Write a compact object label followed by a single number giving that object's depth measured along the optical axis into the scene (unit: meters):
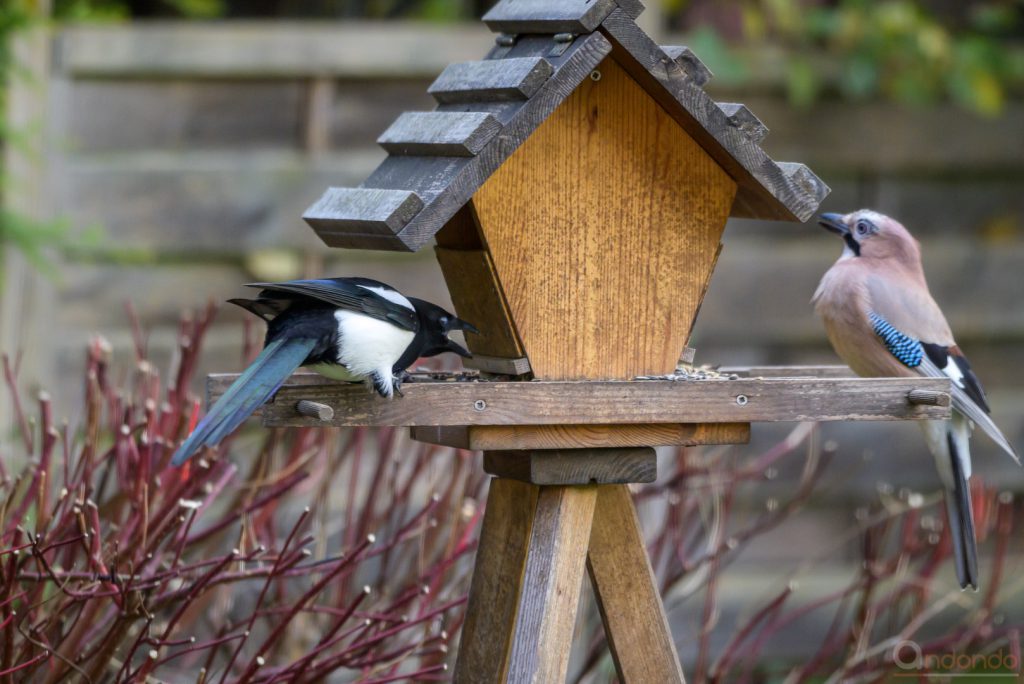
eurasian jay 5.56
